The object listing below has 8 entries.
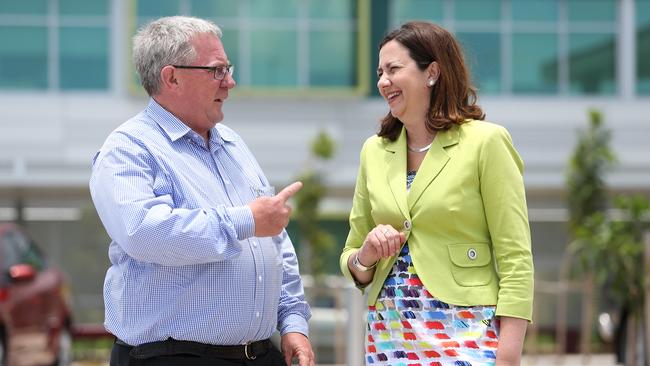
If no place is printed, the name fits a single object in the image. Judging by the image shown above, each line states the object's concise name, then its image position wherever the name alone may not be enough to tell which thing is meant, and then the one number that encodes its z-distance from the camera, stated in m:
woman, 4.28
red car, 11.49
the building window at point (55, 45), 23.91
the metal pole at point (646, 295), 11.65
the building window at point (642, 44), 24.89
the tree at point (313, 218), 21.59
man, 4.17
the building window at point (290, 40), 23.92
